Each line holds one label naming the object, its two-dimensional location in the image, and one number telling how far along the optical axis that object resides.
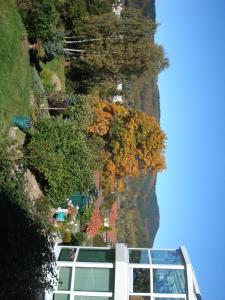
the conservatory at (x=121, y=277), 12.05
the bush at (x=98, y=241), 25.42
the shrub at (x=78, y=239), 20.62
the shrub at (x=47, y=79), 19.34
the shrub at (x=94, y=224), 23.68
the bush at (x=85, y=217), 22.83
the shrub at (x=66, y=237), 19.48
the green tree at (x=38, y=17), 15.98
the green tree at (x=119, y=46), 19.62
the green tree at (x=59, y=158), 14.28
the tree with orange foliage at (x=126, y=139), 20.58
